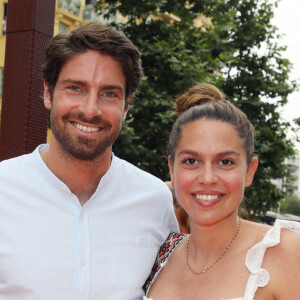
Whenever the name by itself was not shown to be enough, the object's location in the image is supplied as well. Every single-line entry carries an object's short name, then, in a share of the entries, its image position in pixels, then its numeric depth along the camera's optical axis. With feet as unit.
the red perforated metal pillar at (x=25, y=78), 10.24
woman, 6.66
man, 7.24
